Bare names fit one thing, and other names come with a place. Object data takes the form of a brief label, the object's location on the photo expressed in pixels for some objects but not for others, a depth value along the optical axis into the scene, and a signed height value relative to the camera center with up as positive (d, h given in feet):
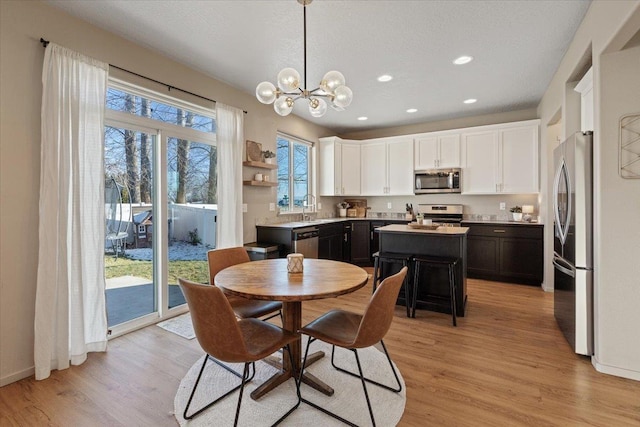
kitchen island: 11.05 -1.51
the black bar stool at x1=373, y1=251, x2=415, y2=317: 11.17 -1.82
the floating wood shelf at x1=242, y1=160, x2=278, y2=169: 13.30 +2.17
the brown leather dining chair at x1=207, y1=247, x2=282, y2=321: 7.48 -1.77
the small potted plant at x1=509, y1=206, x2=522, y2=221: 15.93 -0.03
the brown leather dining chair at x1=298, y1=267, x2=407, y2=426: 5.42 -2.28
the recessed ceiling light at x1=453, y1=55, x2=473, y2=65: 10.56 +5.36
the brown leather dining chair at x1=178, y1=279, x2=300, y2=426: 4.96 -1.90
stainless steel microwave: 17.42 +1.85
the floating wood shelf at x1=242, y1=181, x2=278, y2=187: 13.41 +1.34
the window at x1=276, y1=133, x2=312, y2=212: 16.75 +2.42
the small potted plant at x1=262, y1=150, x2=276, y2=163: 14.51 +2.71
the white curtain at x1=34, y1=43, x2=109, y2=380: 7.40 -0.02
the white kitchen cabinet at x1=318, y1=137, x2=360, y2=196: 19.65 +2.97
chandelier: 7.16 +2.95
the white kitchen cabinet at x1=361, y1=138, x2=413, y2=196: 19.11 +2.94
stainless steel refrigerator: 7.63 -0.59
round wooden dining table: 5.59 -1.42
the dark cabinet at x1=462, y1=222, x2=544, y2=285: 14.66 -2.01
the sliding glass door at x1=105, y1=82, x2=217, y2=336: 9.63 +0.40
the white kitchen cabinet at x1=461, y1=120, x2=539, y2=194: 15.58 +2.83
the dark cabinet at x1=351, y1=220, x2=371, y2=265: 19.35 -1.85
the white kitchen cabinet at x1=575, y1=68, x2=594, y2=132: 8.35 +3.23
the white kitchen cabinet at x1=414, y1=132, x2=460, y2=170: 17.56 +3.62
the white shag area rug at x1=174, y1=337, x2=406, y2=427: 5.81 -3.89
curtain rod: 7.52 +4.34
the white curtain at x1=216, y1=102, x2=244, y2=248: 11.94 +1.48
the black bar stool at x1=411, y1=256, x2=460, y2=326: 10.28 -1.96
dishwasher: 13.61 -1.31
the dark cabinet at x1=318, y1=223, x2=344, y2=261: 16.20 -1.59
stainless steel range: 17.85 -0.03
